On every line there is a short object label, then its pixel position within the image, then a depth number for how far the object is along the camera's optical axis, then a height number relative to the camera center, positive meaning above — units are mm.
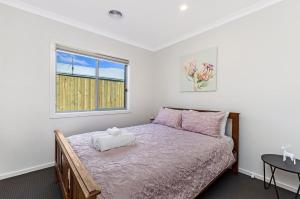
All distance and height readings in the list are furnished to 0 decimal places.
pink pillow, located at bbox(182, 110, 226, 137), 2334 -373
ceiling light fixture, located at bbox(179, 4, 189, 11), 2256 +1363
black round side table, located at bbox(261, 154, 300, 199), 1599 -712
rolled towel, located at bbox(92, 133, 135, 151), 1682 -486
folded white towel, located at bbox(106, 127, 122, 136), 1852 -405
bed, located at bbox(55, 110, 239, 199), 1078 -588
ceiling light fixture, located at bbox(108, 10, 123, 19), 2416 +1352
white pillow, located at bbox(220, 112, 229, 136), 2357 -401
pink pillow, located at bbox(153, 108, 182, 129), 2861 -372
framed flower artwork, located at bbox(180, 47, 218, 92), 2771 +535
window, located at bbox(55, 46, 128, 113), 2797 +338
